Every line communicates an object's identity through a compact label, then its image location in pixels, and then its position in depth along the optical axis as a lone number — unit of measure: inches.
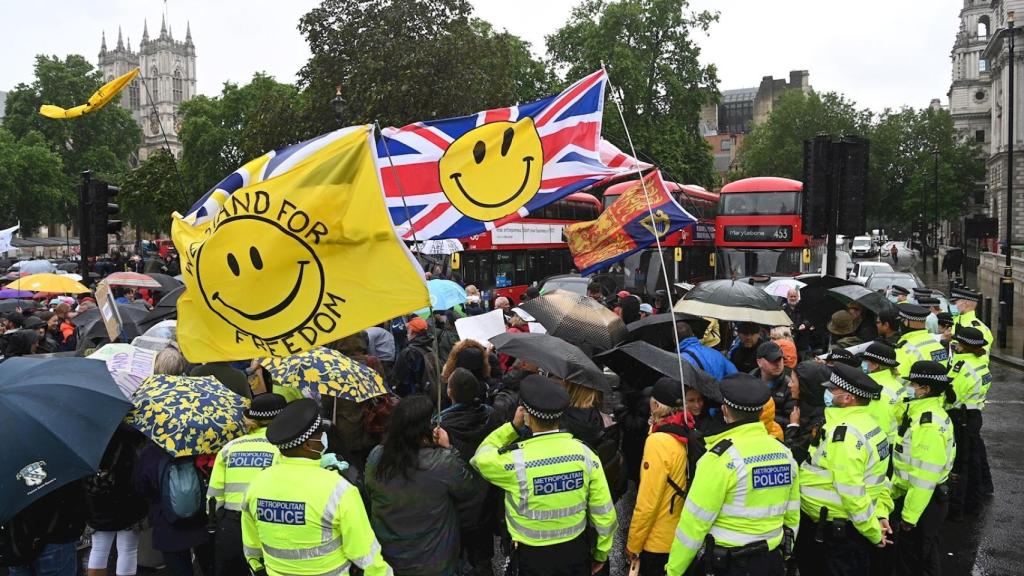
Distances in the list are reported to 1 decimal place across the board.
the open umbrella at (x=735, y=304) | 270.7
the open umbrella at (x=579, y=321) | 268.8
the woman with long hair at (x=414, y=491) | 152.0
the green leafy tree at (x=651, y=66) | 1599.4
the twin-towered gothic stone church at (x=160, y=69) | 5388.8
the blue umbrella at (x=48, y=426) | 149.6
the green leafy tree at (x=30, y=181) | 2135.8
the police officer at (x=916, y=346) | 259.8
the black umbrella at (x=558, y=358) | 190.2
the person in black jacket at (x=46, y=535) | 165.2
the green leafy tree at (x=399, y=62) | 1024.9
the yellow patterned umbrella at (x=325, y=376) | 194.8
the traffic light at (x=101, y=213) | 478.6
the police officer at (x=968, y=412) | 269.4
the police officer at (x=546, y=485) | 152.3
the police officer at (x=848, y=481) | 171.8
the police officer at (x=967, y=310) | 301.0
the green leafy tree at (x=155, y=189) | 1332.4
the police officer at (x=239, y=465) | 164.6
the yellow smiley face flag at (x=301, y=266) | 168.9
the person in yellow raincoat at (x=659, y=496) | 163.9
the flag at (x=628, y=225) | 346.3
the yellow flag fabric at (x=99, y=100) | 436.5
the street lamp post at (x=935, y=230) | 1704.0
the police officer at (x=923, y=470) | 199.9
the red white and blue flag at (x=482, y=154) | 263.7
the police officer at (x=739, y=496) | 148.6
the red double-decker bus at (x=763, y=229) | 866.1
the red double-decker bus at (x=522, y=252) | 837.8
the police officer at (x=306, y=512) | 133.0
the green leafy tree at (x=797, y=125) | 2372.0
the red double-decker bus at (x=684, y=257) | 875.4
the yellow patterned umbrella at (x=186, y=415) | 173.8
